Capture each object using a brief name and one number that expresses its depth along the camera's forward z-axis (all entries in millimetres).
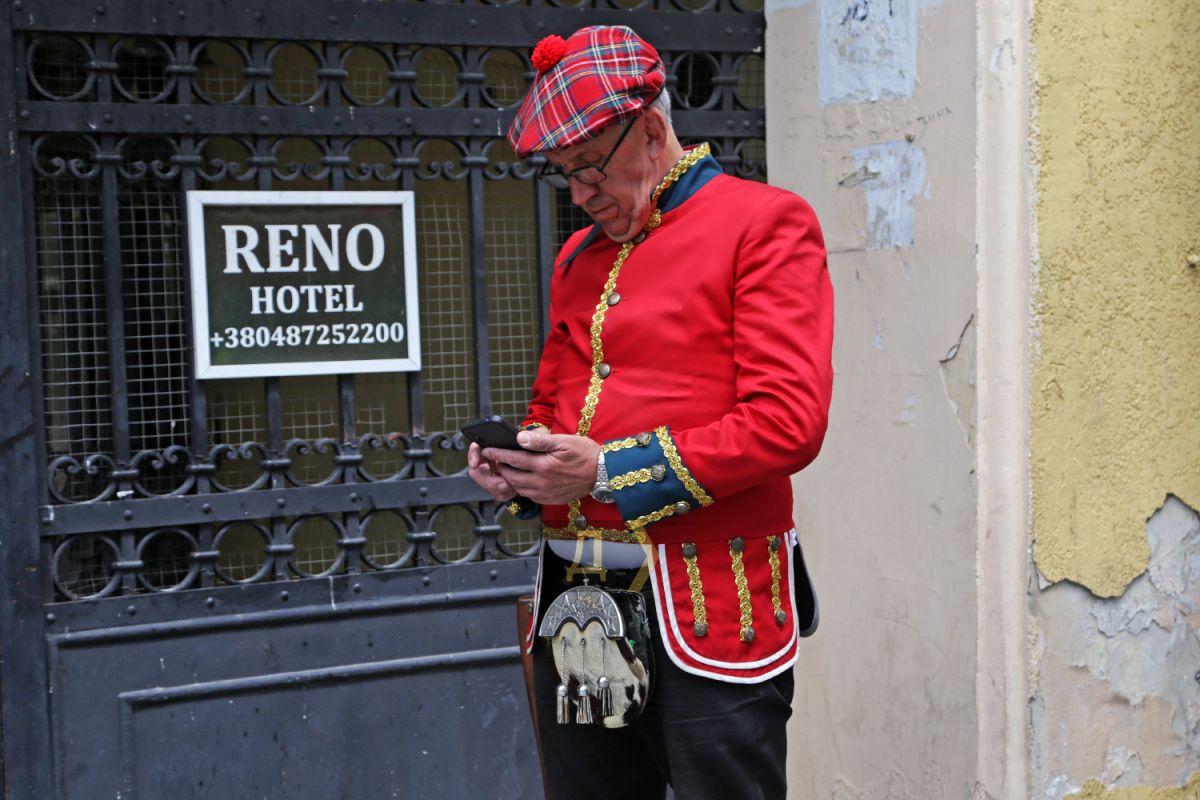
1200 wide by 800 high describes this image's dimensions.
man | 2314
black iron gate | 3424
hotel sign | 3535
